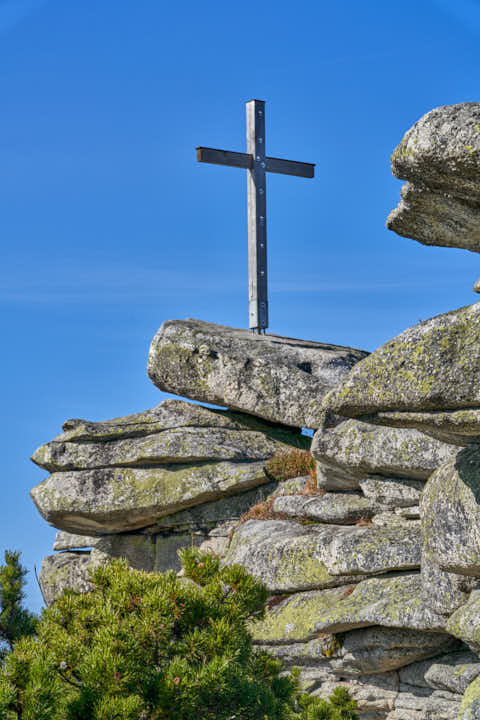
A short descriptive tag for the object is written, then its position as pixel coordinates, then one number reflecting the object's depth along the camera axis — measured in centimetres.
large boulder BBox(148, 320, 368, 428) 2030
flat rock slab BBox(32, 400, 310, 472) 2027
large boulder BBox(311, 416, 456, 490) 1480
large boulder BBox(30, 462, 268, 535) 1966
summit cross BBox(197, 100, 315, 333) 2223
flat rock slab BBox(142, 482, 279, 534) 1969
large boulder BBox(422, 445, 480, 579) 1115
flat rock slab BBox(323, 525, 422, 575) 1425
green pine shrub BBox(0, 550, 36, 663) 1410
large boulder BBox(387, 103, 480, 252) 814
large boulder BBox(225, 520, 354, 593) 1579
